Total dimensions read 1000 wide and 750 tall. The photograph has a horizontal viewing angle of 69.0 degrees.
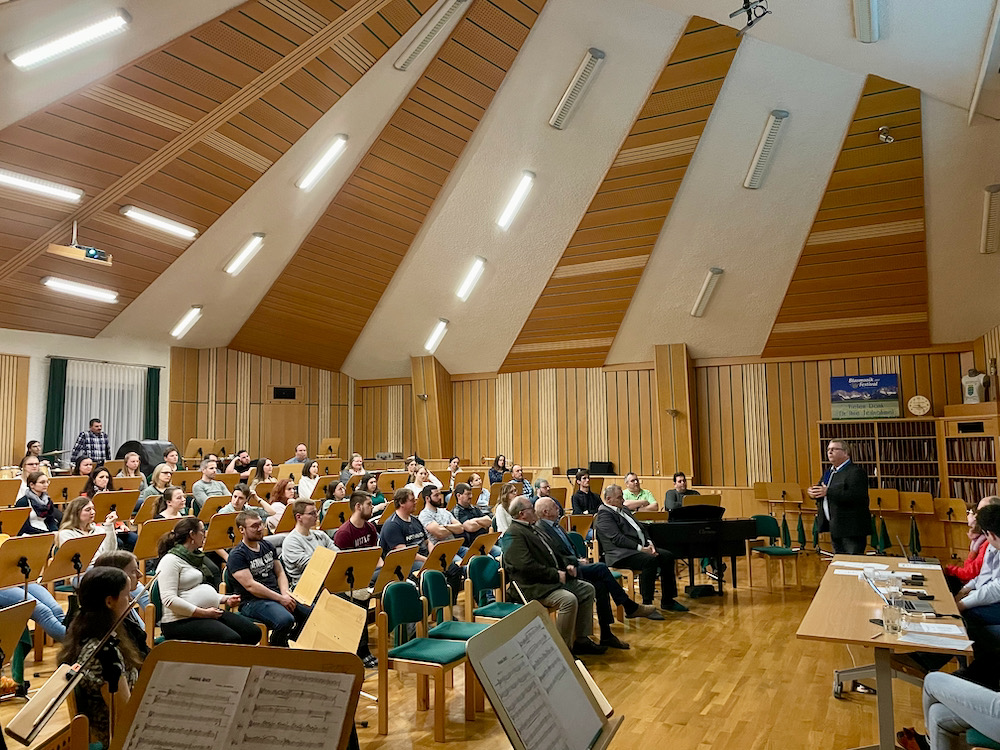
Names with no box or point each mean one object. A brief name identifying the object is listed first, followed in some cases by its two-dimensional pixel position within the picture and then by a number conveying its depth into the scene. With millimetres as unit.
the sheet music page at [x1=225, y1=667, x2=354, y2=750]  1521
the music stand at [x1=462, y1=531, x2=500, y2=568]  5582
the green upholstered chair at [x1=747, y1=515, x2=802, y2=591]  8070
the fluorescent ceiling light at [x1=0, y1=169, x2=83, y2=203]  7547
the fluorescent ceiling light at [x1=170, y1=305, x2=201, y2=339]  12334
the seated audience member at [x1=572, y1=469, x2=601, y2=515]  9351
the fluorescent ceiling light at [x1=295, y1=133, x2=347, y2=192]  9125
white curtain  12062
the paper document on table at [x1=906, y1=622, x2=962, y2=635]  3220
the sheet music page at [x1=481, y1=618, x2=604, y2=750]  1701
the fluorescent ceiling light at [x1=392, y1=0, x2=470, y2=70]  7664
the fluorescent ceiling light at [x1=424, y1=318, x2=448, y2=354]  13994
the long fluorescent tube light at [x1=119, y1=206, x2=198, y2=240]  8781
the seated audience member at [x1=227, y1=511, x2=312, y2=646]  4770
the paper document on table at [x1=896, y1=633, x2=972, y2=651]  2965
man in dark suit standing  6773
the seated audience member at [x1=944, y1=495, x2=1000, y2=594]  4887
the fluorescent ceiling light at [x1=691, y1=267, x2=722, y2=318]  11312
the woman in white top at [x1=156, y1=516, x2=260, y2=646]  4293
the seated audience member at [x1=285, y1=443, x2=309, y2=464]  12195
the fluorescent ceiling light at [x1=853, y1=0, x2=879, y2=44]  6125
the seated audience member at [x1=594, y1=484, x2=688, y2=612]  7062
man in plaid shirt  11023
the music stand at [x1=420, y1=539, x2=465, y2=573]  5043
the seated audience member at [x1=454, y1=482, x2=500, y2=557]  7312
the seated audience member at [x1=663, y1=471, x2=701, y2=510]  9952
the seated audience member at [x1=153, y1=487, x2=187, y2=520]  6230
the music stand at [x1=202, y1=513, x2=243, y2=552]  5848
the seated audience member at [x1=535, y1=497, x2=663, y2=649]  5887
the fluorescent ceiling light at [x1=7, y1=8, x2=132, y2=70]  5996
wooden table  3129
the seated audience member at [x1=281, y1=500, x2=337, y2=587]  5484
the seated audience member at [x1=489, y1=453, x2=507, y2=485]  11773
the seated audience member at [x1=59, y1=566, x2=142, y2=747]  2799
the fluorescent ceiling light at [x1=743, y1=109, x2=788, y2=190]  8688
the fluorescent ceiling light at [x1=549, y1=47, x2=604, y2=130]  8484
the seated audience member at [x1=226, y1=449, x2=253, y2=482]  11227
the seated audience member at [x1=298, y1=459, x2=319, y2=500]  9283
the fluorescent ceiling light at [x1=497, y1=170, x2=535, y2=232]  10211
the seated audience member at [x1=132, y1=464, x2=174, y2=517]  7859
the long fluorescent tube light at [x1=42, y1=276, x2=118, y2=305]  9945
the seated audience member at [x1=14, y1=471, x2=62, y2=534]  6551
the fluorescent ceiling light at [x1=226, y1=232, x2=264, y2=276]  10500
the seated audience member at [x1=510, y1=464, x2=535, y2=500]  9961
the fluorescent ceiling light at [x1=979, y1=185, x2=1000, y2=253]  8539
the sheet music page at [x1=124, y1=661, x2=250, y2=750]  1557
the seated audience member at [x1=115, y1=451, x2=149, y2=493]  9070
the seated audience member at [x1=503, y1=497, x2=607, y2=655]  5473
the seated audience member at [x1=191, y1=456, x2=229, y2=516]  8242
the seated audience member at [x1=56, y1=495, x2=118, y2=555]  5289
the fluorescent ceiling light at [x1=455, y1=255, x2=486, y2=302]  11930
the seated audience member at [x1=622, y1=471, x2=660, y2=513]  9344
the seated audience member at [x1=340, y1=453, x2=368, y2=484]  10713
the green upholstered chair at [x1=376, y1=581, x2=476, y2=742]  3941
